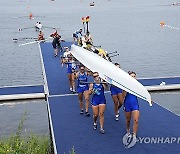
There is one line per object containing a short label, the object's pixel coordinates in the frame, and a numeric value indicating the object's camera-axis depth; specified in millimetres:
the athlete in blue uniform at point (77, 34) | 21356
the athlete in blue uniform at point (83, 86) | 10711
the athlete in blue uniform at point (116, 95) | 10289
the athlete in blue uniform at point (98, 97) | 9289
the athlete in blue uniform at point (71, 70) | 12836
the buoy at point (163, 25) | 51219
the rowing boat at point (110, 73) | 9125
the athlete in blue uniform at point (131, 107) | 8711
